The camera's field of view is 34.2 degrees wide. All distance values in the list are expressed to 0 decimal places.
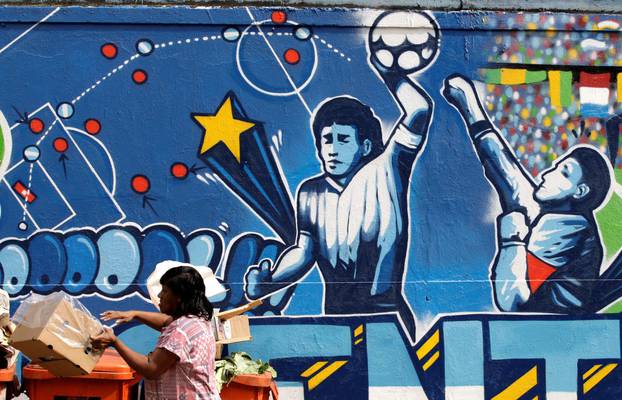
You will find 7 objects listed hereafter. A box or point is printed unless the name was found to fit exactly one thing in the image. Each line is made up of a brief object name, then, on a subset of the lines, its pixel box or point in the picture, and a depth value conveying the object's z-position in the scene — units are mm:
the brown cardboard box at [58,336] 5516
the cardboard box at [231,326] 7285
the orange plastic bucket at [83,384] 6328
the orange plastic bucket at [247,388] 6984
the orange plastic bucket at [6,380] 6521
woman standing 5172
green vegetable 6965
